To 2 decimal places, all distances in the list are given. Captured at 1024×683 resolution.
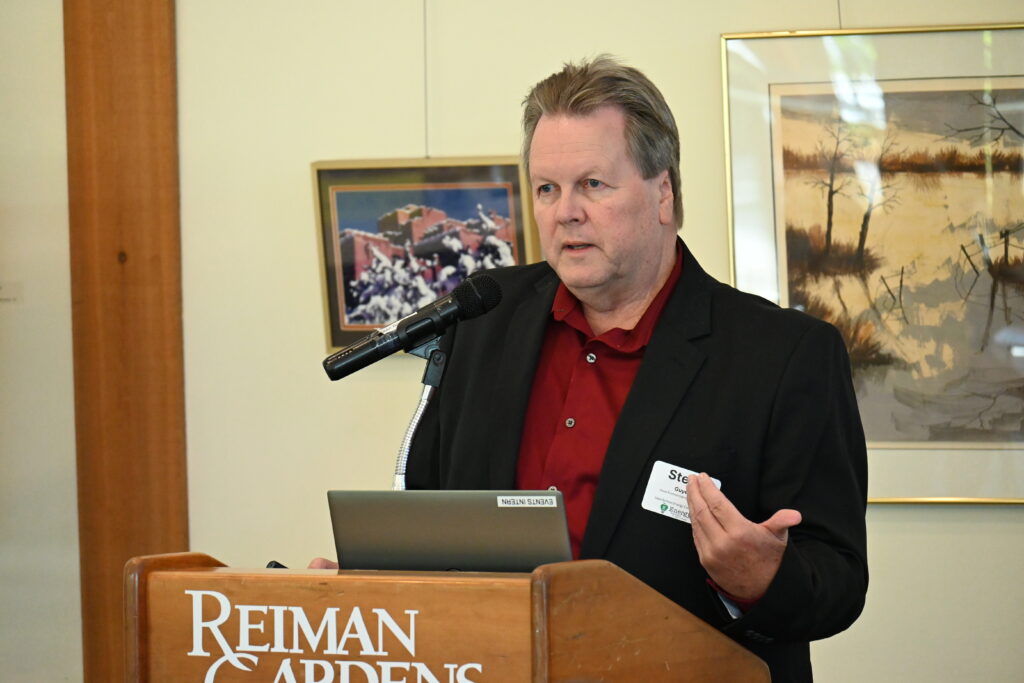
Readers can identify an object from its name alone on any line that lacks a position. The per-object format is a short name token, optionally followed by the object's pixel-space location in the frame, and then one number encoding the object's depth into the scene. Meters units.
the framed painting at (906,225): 5.27
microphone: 4.12
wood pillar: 5.55
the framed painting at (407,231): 5.43
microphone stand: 4.18
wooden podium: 3.87
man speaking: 4.27
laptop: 3.95
